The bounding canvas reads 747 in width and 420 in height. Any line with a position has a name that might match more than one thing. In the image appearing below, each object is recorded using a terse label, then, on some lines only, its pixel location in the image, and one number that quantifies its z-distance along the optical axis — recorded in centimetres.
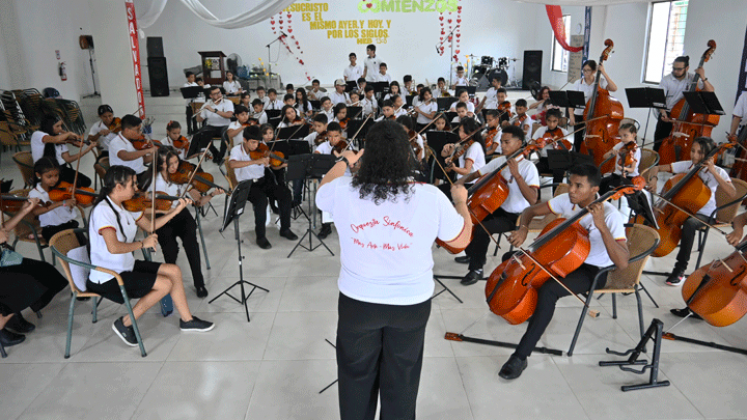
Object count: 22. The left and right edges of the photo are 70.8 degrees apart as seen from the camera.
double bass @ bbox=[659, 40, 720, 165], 512
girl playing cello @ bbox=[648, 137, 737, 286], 339
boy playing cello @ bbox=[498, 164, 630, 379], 254
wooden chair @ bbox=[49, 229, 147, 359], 271
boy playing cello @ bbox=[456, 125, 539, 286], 350
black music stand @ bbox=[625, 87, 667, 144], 543
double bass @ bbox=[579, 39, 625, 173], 531
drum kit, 1244
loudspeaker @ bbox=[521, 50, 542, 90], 1283
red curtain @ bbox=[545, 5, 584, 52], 1003
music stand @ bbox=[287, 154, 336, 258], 385
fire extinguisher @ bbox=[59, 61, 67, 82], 1081
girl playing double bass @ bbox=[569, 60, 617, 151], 581
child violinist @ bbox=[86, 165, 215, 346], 274
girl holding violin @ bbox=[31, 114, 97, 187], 457
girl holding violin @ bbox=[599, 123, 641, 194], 394
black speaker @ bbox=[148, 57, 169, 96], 1173
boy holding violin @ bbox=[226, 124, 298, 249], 443
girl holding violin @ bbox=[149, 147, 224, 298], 357
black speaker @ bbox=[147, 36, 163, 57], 1270
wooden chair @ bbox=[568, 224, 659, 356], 266
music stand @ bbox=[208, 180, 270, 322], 307
